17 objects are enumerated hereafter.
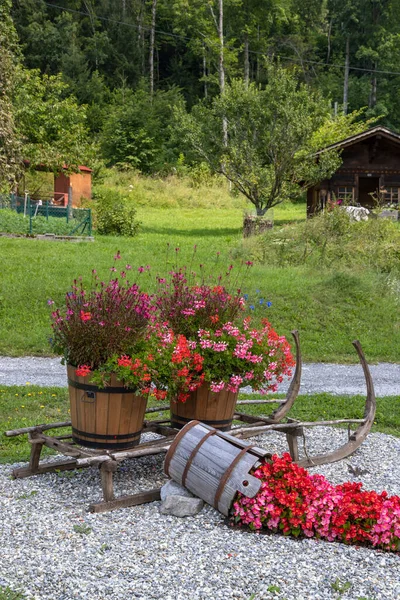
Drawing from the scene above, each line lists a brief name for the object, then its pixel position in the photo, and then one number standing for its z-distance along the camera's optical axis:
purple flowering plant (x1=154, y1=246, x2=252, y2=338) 6.34
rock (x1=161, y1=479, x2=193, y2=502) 5.30
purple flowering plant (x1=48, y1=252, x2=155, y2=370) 5.69
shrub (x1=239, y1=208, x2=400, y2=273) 17.88
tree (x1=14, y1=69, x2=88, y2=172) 31.52
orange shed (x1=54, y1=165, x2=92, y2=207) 31.52
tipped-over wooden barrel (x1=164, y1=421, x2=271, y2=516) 5.00
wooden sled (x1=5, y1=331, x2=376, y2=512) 5.28
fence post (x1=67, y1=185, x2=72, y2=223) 23.87
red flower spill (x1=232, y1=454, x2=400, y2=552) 4.71
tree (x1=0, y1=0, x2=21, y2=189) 29.06
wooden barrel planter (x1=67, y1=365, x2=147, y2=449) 5.60
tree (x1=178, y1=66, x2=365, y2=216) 28.00
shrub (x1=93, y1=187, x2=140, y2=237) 25.52
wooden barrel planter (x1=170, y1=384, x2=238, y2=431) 6.16
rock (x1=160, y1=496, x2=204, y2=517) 5.12
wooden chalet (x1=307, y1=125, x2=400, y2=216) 31.92
